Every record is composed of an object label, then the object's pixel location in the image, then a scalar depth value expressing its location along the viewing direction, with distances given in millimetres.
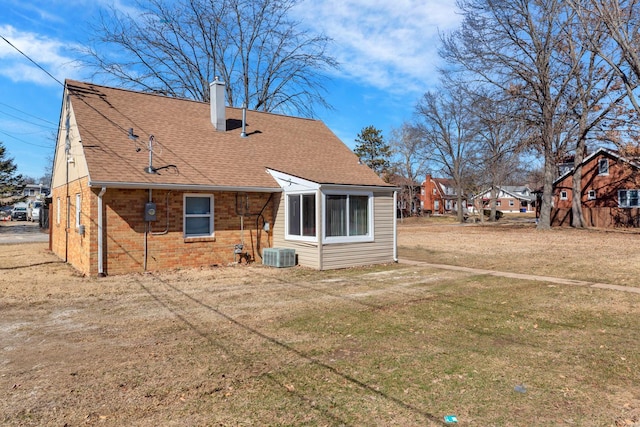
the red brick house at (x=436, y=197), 75125
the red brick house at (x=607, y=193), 29891
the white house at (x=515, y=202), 85000
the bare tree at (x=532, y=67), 26312
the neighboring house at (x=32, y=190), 87962
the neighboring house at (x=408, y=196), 53750
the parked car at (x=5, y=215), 55931
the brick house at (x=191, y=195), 11195
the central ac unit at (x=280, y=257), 12445
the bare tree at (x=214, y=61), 27022
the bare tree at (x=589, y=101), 25234
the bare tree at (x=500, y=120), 27422
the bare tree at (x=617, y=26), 17359
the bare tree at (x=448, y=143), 46406
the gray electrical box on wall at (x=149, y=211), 11273
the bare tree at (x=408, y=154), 51625
